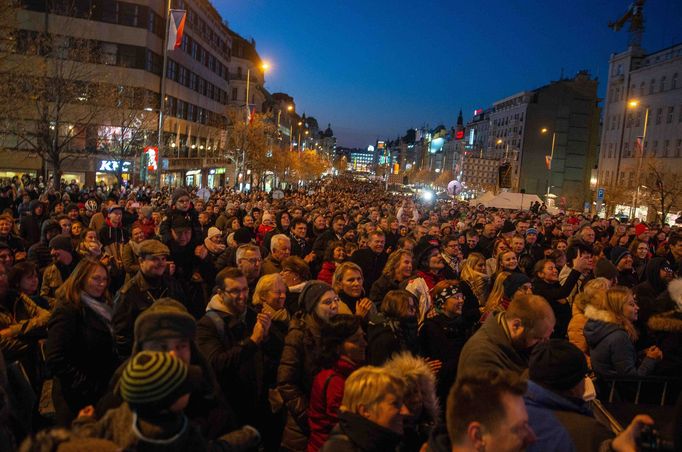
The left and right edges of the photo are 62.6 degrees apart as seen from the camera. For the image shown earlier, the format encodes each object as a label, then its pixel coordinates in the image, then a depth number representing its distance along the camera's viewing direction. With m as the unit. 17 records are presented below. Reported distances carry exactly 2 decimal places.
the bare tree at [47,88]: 20.08
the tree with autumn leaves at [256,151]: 49.34
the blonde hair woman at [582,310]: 5.12
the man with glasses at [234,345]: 4.05
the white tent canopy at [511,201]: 28.60
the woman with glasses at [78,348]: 3.97
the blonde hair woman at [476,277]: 7.23
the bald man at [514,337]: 3.85
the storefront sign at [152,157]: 30.63
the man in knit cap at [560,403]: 2.75
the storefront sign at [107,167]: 40.66
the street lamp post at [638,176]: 32.33
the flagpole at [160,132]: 24.72
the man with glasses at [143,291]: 4.35
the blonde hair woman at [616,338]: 4.70
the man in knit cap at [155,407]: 2.25
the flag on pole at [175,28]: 22.95
